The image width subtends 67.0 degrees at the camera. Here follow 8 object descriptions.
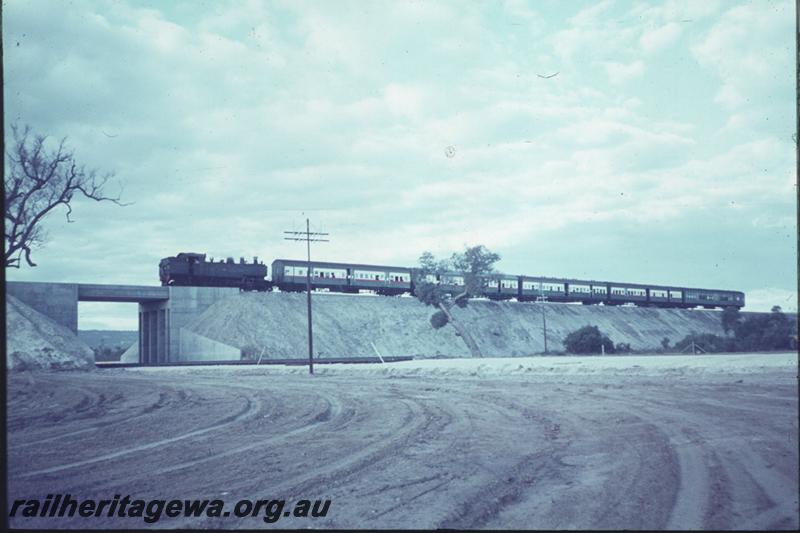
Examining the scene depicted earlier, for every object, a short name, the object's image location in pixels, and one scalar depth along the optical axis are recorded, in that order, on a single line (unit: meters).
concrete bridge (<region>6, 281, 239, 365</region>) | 48.28
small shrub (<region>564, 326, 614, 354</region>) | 47.78
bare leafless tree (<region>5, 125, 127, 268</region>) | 32.38
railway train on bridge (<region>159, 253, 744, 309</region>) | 56.03
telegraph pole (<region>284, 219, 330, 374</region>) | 37.94
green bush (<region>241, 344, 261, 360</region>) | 50.72
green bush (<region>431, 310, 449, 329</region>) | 63.06
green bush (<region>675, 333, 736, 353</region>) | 45.34
